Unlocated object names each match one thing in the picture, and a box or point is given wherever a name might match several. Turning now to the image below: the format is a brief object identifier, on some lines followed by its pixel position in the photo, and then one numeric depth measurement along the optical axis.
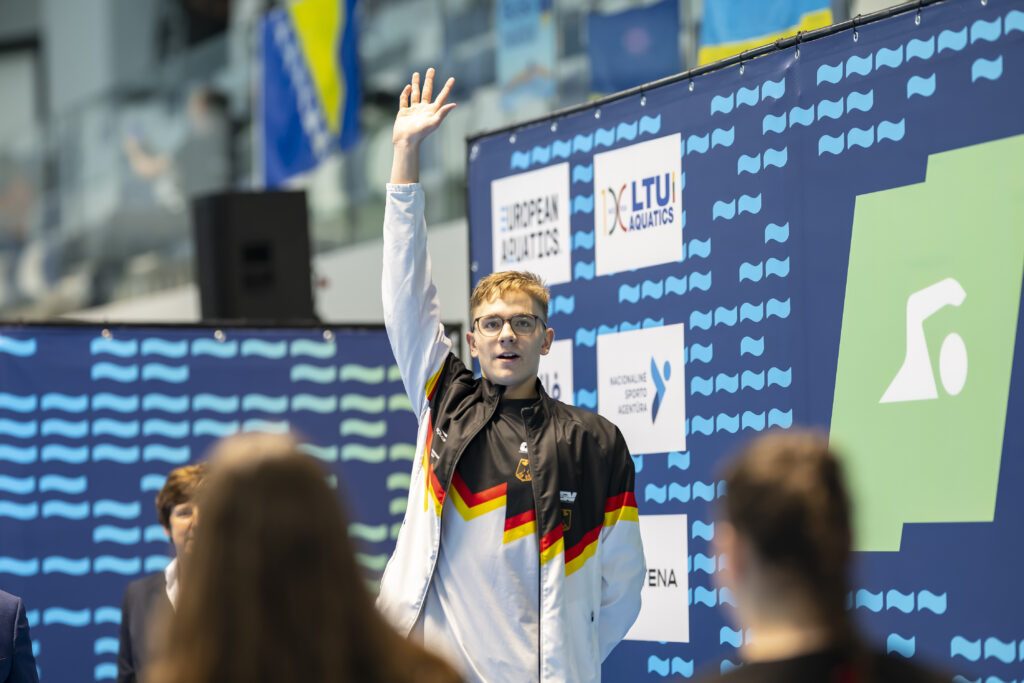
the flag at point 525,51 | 15.19
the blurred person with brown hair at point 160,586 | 8.92
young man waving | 6.80
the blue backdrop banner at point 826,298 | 6.89
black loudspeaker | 14.98
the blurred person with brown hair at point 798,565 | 3.05
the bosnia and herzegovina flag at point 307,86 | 18.31
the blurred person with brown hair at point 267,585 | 2.98
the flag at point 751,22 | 11.26
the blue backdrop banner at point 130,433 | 11.18
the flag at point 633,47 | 13.30
